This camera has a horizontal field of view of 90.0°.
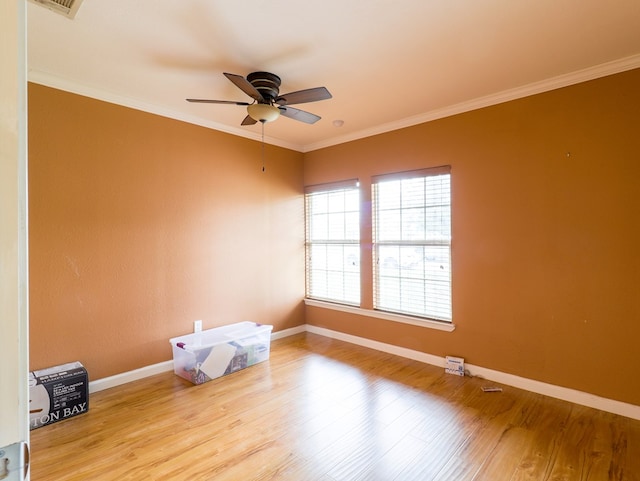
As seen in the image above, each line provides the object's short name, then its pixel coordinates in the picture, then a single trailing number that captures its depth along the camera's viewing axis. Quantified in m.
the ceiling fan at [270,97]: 2.39
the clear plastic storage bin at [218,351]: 3.09
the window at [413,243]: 3.44
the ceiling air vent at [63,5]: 1.82
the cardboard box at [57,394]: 2.38
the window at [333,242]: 4.25
